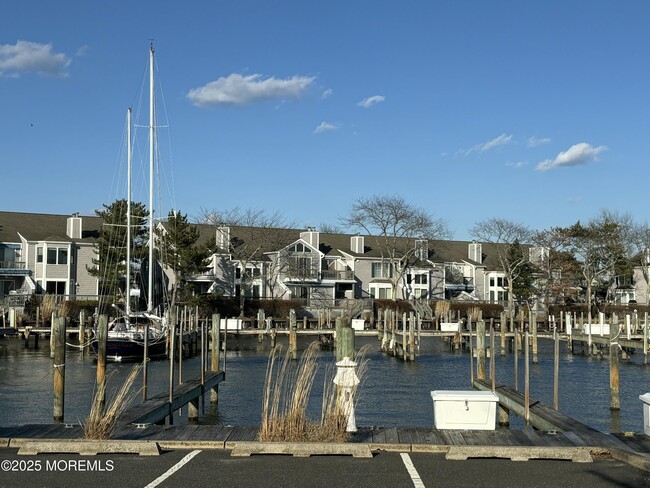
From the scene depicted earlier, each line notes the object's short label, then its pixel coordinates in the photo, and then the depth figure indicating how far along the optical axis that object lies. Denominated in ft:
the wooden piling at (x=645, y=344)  153.29
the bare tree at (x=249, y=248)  269.44
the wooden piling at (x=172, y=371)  65.60
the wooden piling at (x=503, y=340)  175.63
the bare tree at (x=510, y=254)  301.43
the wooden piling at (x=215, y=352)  95.10
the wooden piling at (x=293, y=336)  162.97
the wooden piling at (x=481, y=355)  92.77
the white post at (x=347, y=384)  47.70
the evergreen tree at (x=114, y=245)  223.71
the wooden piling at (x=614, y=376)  90.27
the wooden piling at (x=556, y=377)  67.97
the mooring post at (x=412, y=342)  157.48
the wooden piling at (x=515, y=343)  78.99
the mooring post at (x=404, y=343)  157.75
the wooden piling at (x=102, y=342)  78.95
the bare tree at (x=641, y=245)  315.37
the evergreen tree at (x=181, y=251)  242.17
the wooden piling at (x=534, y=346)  158.83
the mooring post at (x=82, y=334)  162.91
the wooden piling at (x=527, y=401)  61.65
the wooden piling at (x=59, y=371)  69.67
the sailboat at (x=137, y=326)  150.41
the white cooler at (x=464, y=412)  50.98
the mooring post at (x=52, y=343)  145.36
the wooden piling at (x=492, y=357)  74.32
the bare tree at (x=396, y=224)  293.43
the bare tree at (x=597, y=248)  296.51
